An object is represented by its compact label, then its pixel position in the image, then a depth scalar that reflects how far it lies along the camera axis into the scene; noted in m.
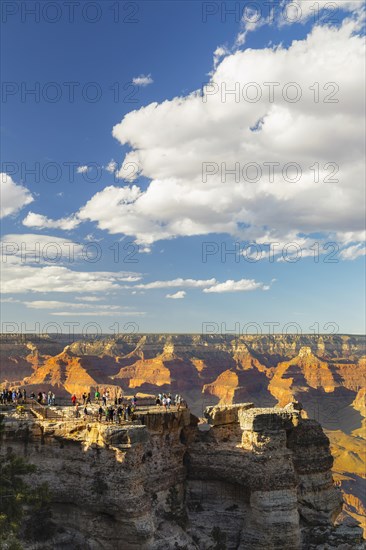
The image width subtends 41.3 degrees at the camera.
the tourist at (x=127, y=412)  39.08
